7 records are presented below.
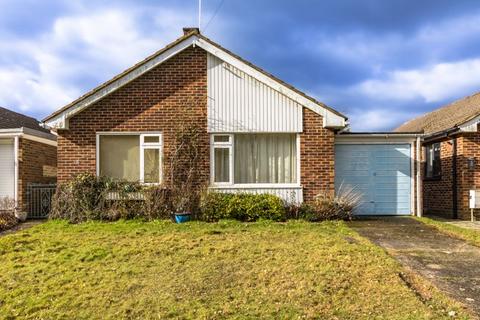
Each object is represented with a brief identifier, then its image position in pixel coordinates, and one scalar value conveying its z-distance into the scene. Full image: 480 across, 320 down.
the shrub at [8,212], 11.19
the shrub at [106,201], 11.00
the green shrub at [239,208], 10.89
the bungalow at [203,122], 11.67
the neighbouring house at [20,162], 12.30
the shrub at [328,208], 11.17
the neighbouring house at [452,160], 12.84
